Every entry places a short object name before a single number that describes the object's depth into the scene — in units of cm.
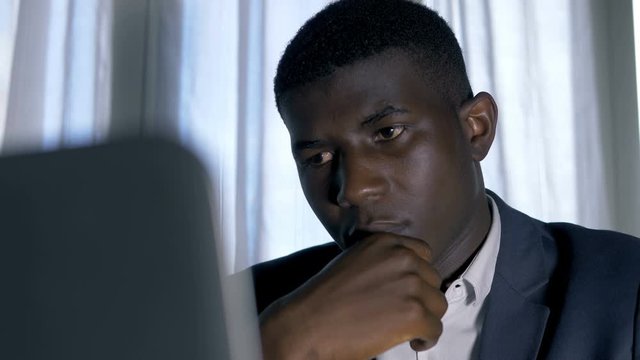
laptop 45
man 109
